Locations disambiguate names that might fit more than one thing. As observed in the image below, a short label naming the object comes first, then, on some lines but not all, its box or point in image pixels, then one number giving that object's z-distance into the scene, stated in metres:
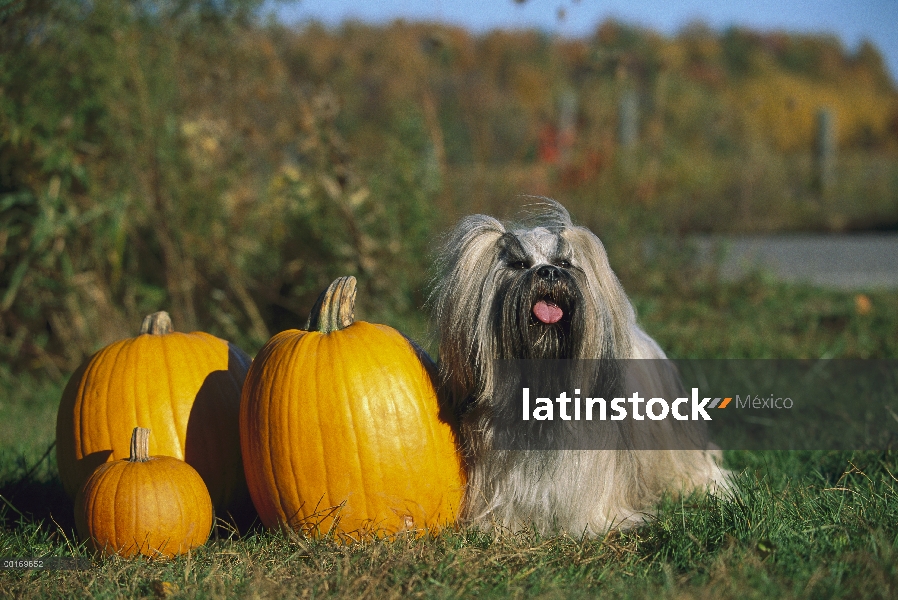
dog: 2.71
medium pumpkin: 3.12
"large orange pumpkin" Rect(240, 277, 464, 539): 2.84
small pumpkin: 2.80
